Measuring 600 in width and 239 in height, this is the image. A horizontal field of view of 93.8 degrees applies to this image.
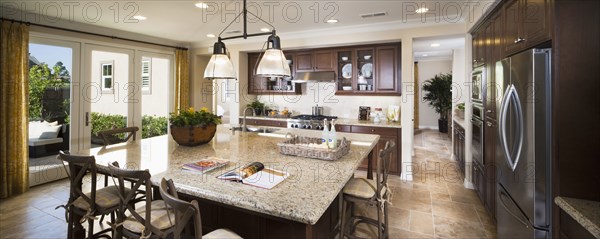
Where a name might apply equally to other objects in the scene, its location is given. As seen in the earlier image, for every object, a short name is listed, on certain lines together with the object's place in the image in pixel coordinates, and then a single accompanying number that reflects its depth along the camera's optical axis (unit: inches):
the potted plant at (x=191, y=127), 96.7
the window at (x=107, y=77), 179.3
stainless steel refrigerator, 64.8
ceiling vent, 142.1
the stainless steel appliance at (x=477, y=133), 120.9
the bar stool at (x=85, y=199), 68.7
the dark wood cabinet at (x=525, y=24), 66.7
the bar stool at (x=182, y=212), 43.2
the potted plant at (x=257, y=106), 220.7
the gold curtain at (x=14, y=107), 134.5
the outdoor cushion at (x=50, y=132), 157.1
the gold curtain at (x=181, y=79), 220.7
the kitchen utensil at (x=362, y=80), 187.5
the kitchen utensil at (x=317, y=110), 208.7
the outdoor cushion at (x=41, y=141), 151.8
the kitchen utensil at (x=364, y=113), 194.4
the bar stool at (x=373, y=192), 81.7
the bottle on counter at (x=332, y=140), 80.9
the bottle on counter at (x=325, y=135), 83.3
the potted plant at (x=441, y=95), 330.3
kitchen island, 50.8
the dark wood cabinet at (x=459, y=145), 160.7
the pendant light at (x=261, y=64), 86.7
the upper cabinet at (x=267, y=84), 211.9
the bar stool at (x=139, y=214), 56.7
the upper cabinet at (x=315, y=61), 192.5
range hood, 188.2
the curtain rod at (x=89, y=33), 139.4
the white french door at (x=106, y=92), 171.5
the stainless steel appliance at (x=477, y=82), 118.3
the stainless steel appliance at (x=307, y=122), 185.2
